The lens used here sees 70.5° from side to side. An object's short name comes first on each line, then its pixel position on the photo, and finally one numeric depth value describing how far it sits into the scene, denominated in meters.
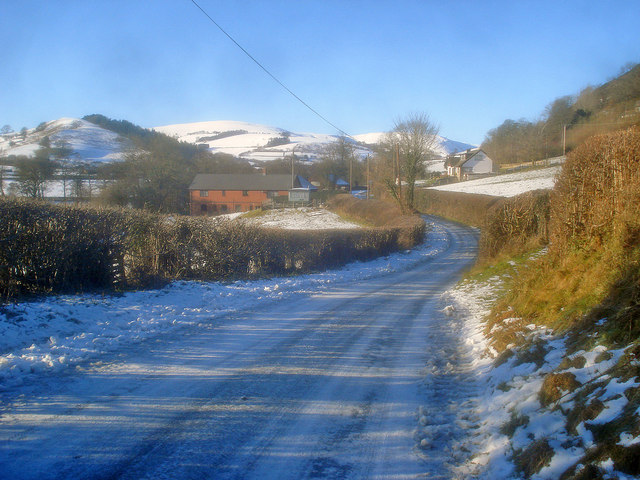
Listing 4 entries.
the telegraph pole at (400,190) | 43.43
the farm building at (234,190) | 62.34
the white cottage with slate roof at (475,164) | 87.62
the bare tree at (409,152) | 52.81
